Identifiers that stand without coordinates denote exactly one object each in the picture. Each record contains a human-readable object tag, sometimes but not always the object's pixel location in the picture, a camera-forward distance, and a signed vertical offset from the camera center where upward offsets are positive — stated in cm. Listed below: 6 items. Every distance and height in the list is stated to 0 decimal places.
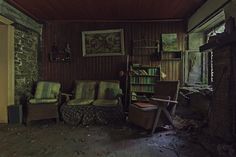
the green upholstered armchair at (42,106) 228 -61
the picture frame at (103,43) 287 +89
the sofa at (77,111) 230 -74
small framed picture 282 +89
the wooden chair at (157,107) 197 -57
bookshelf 278 -9
